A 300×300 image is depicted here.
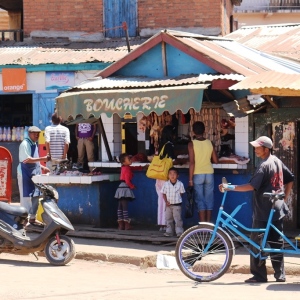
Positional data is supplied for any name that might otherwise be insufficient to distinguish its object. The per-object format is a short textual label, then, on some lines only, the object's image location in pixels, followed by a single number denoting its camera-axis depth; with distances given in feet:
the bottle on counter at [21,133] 65.82
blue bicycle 31.73
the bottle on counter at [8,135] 66.45
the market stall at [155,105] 41.45
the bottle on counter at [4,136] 66.59
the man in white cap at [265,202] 31.76
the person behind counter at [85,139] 55.93
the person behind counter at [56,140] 49.75
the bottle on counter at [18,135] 66.08
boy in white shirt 42.14
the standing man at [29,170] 46.85
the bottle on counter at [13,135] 66.28
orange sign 64.66
